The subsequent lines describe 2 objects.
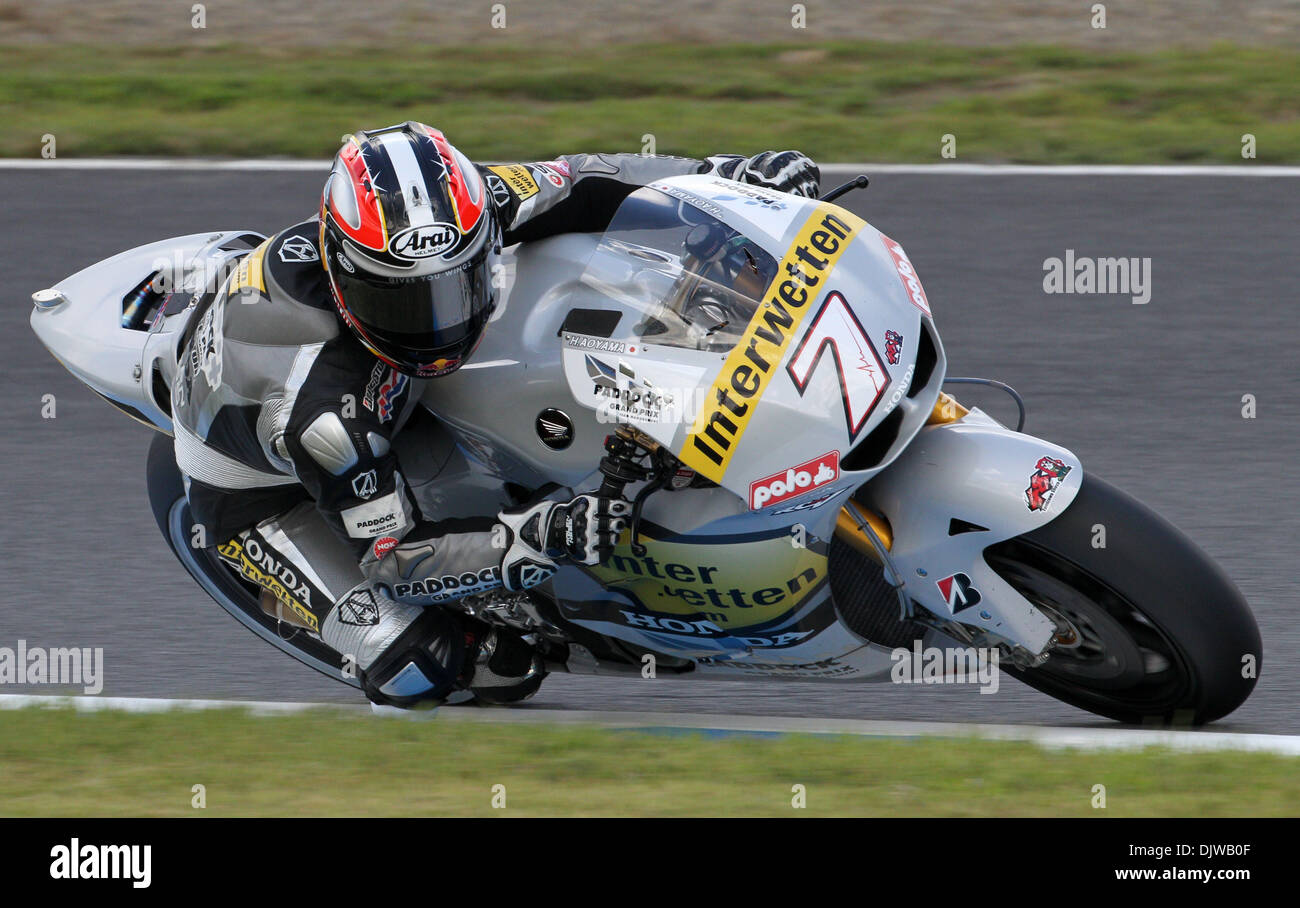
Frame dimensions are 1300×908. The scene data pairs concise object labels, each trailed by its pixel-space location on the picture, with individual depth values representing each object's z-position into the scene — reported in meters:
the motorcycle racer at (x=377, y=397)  7.09
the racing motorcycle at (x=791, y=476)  7.08
